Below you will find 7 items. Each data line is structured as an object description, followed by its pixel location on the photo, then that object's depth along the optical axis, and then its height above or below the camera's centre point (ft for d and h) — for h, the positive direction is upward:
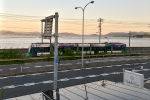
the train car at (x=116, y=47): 84.48 +1.10
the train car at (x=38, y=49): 68.90 +0.04
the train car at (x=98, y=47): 80.65 +1.00
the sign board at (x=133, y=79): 18.17 -2.98
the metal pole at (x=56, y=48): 24.68 +0.09
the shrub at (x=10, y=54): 55.06 -1.50
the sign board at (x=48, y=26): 26.11 +3.27
